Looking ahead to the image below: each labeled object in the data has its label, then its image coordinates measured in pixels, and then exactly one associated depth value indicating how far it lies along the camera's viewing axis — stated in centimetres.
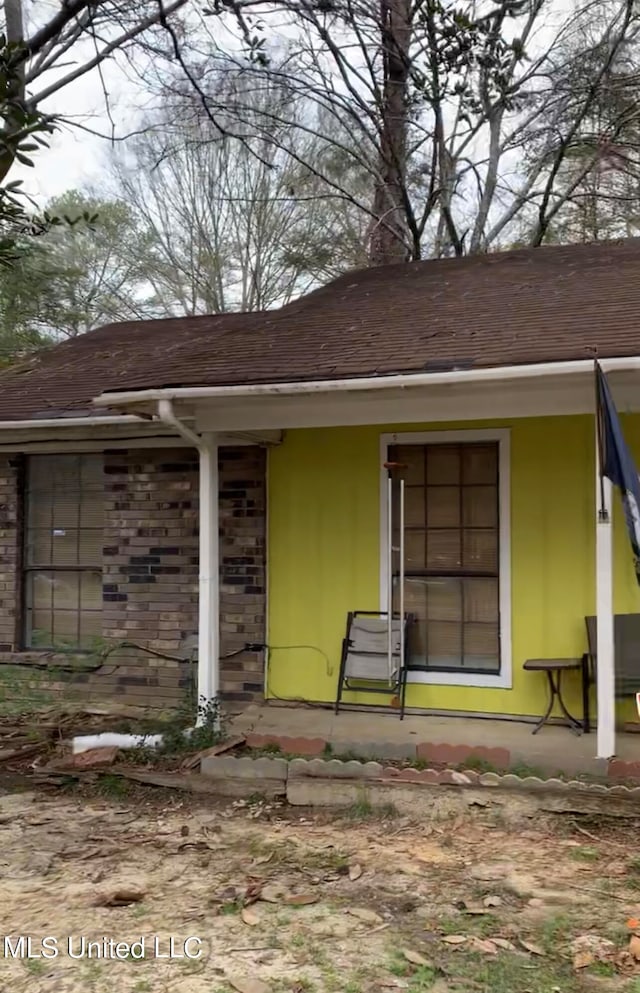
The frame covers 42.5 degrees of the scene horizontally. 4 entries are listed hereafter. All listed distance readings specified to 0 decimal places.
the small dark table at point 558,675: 564
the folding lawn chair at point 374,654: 621
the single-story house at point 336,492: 547
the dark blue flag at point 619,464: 438
